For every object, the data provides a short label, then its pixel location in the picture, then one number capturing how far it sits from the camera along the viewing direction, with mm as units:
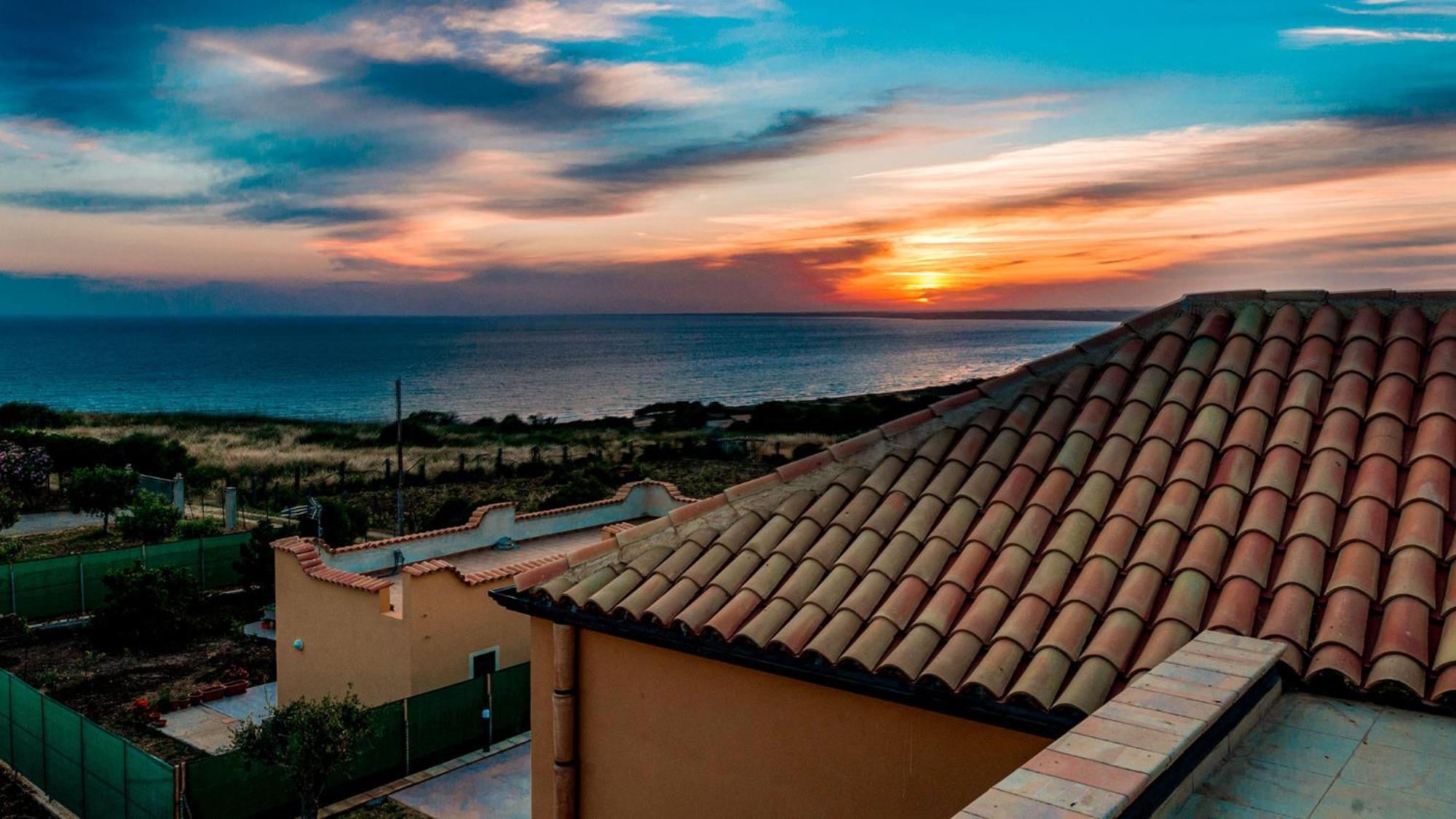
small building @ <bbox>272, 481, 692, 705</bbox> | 16375
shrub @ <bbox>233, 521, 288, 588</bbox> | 25391
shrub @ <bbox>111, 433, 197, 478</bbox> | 41531
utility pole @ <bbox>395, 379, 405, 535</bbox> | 30861
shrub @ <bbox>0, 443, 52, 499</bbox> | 35500
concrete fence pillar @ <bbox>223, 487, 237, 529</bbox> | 32375
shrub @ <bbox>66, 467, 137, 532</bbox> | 32219
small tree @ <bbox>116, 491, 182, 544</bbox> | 29359
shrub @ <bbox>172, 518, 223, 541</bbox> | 30438
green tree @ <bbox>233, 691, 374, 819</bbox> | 12477
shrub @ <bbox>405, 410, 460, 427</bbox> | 86750
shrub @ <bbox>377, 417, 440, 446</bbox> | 70188
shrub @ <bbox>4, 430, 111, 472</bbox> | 40844
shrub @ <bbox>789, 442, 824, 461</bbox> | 54781
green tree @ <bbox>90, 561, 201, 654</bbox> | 21469
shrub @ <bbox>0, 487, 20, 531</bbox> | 29281
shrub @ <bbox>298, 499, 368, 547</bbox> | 27703
